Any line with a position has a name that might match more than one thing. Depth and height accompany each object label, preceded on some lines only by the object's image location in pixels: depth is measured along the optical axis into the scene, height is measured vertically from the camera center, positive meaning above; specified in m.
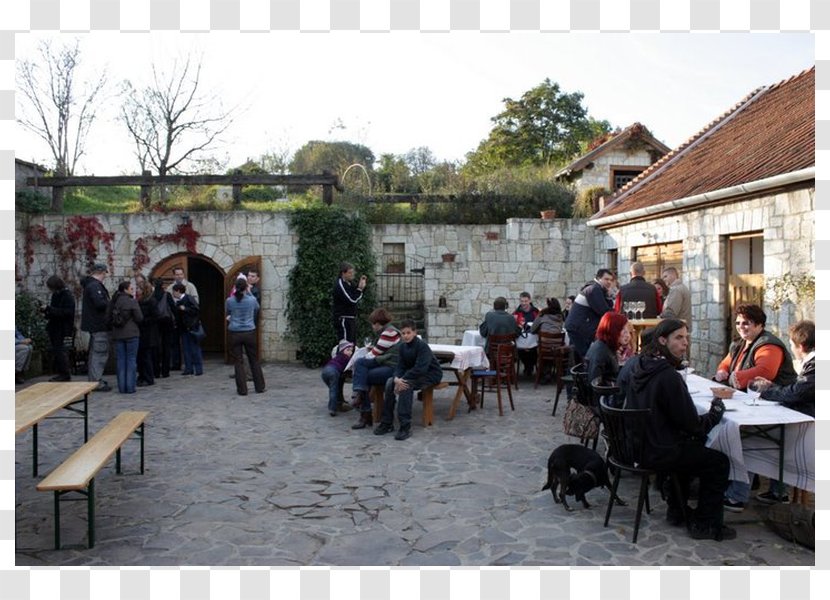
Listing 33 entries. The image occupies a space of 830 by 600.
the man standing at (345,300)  10.37 -0.11
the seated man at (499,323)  9.22 -0.44
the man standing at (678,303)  8.83 -0.18
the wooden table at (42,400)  4.41 -0.80
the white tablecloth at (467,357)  7.78 -0.78
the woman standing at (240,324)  9.05 -0.41
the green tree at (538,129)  33.72 +8.30
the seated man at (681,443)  4.12 -0.96
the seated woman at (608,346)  5.66 -0.48
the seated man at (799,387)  4.36 -0.67
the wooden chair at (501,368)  8.02 -0.97
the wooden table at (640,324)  8.53 -0.44
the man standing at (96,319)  9.38 -0.33
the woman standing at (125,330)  9.24 -0.49
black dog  4.68 -1.29
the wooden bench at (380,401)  7.36 -1.21
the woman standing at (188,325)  10.76 -0.49
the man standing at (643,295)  9.10 -0.07
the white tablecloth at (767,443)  4.19 -1.00
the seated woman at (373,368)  7.27 -0.84
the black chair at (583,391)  5.49 -0.84
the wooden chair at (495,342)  8.73 -0.67
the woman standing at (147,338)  10.21 -0.66
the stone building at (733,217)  7.77 +1.05
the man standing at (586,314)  7.74 -0.28
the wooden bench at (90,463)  3.76 -1.06
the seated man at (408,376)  6.90 -0.89
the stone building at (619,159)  18.22 +3.62
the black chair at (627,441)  4.13 -0.97
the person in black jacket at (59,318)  9.73 -0.32
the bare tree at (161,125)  20.03 +5.13
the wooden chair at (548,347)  9.66 -0.82
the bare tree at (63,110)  18.86 +5.49
